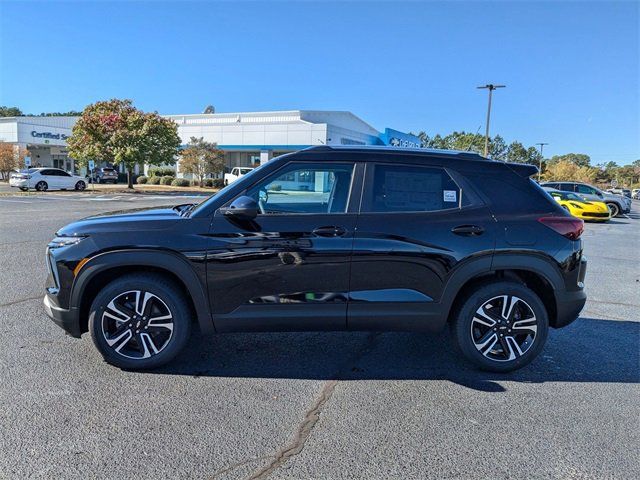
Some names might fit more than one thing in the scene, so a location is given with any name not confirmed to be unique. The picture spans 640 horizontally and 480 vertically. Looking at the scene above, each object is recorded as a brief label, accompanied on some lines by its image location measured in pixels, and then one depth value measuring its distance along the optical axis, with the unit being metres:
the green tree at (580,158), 139.77
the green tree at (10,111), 107.50
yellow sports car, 19.53
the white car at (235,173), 37.72
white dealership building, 42.53
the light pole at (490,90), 34.41
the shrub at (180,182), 42.53
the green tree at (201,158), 41.06
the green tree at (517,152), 106.81
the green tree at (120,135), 31.02
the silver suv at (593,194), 21.07
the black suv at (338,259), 3.57
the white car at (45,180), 28.52
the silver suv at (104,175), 46.00
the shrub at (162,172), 47.94
